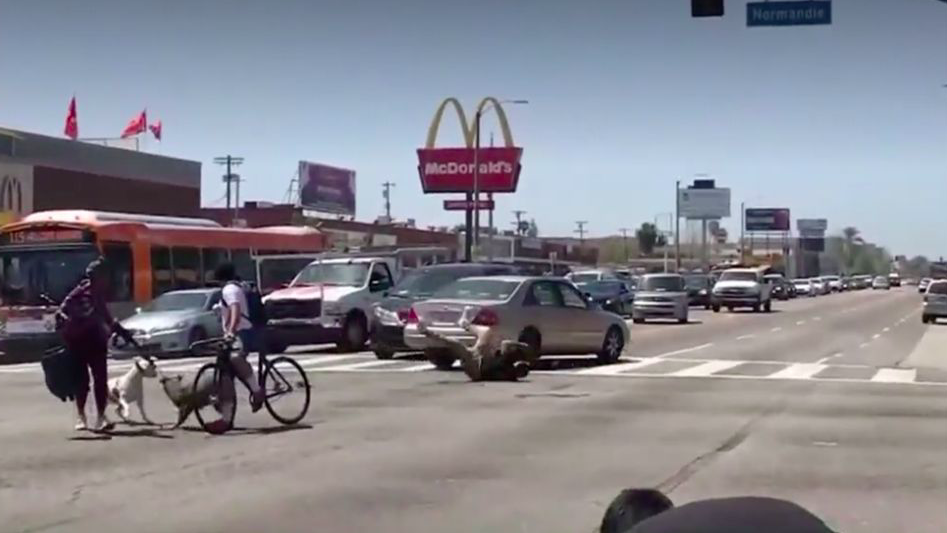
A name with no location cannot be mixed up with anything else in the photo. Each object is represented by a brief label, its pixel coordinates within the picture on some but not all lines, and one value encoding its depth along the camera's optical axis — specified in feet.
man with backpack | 50.65
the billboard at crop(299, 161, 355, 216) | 341.41
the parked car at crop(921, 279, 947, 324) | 178.81
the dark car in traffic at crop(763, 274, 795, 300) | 318.45
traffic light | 57.00
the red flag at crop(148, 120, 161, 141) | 240.73
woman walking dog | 47.47
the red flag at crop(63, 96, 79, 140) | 218.38
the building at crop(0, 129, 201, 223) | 182.60
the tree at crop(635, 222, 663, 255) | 644.69
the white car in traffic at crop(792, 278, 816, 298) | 367.50
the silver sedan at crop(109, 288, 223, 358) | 91.76
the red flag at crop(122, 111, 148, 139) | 237.25
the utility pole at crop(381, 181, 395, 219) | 476.54
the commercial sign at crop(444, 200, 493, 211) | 265.54
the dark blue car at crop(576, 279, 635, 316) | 168.76
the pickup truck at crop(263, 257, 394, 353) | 96.73
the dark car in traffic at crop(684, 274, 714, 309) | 242.58
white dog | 50.39
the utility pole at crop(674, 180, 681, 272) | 378.94
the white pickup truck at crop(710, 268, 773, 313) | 216.54
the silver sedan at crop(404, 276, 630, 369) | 77.61
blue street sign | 70.28
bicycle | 49.85
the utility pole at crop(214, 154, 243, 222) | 349.82
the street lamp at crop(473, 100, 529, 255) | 193.32
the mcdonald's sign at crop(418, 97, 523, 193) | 253.65
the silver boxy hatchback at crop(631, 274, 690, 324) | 165.48
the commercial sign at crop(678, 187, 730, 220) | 550.77
